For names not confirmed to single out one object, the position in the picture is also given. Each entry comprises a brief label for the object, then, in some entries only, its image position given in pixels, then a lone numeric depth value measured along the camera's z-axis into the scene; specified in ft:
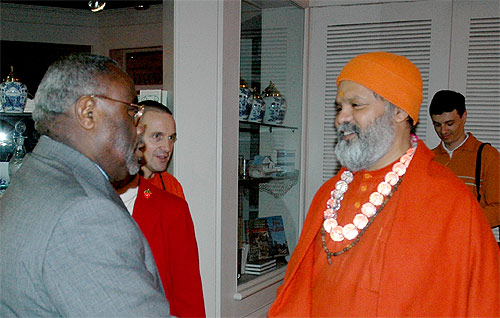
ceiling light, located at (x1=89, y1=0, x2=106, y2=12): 10.05
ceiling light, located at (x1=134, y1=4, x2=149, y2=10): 18.85
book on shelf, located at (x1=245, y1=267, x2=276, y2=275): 10.43
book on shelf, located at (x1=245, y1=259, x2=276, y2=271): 10.50
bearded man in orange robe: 5.38
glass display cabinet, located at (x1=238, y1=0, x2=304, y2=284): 10.18
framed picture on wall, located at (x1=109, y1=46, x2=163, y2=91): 19.25
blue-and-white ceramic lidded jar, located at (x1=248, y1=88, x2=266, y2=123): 10.50
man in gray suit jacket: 3.19
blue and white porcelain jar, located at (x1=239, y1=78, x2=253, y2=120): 9.77
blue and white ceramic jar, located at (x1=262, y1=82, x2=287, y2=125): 11.38
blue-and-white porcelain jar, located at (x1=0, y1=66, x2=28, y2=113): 8.55
